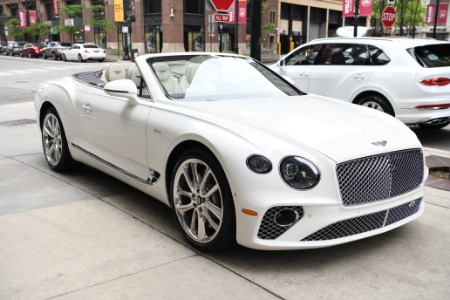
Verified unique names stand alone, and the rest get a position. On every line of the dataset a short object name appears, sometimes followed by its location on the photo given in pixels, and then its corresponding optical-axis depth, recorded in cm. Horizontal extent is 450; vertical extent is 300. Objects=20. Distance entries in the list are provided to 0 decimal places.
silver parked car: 4338
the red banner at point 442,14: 3738
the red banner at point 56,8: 5834
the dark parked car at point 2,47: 5617
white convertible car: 318
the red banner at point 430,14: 3778
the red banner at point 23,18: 6145
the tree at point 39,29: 6031
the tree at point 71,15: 5300
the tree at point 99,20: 4894
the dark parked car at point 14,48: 5206
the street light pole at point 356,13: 1903
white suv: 741
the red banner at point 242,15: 2716
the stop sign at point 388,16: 1759
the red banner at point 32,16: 6053
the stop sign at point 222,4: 995
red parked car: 4788
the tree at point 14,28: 6538
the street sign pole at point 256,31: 855
